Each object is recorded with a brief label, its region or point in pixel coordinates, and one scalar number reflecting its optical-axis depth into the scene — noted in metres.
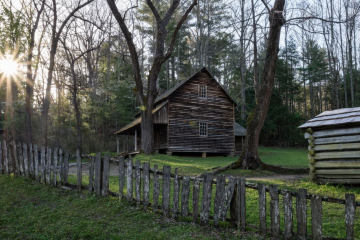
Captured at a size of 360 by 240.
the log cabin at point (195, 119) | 24.67
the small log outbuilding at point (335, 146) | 8.59
